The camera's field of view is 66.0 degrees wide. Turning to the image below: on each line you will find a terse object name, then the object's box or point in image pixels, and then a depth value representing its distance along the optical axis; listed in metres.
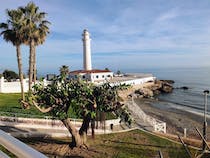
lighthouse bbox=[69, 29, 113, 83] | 33.26
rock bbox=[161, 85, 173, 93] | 37.48
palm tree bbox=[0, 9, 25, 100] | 14.66
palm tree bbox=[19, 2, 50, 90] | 14.96
